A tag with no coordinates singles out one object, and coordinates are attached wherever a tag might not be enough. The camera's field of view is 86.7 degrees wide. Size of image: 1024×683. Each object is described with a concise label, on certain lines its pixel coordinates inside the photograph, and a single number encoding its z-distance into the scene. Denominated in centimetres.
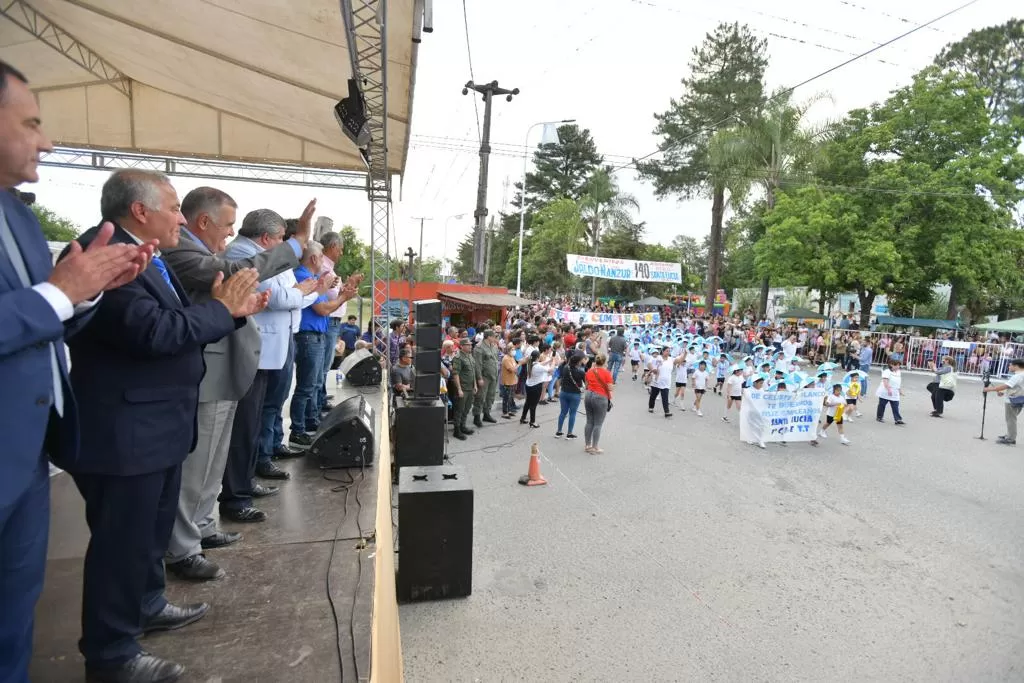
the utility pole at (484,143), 1750
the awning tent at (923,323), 2541
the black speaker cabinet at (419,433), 716
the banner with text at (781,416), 1026
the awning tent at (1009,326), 2178
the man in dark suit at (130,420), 170
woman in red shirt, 903
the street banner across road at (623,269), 2722
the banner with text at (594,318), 2397
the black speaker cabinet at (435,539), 450
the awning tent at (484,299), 1900
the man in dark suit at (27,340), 130
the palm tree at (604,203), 3638
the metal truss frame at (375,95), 427
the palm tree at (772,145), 2742
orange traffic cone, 752
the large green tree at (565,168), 5497
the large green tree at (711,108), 3003
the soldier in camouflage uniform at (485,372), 1083
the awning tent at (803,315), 2875
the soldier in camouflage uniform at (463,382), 992
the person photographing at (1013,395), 1023
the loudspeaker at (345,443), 407
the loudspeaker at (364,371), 768
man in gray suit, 236
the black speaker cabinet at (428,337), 755
